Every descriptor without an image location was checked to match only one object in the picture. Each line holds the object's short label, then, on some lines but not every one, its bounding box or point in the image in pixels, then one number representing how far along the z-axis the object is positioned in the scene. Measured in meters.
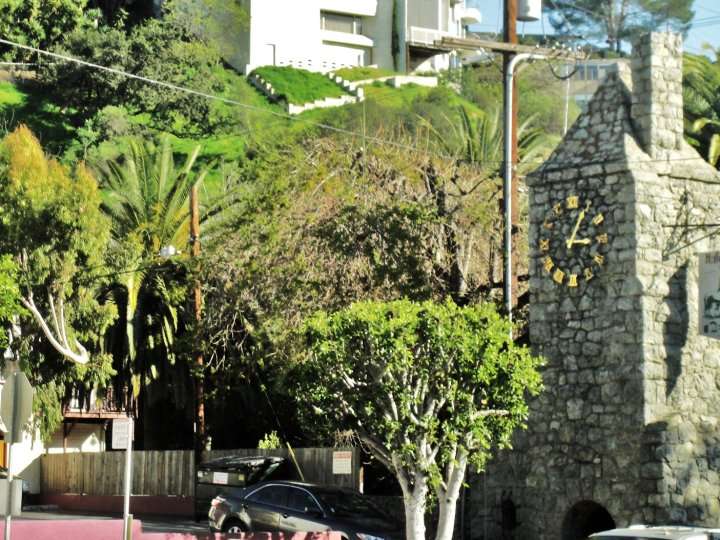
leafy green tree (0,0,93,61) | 95.54
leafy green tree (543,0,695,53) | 131.50
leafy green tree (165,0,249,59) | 106.12
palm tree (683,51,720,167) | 46.81
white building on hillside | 114.56
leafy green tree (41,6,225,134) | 90.19
